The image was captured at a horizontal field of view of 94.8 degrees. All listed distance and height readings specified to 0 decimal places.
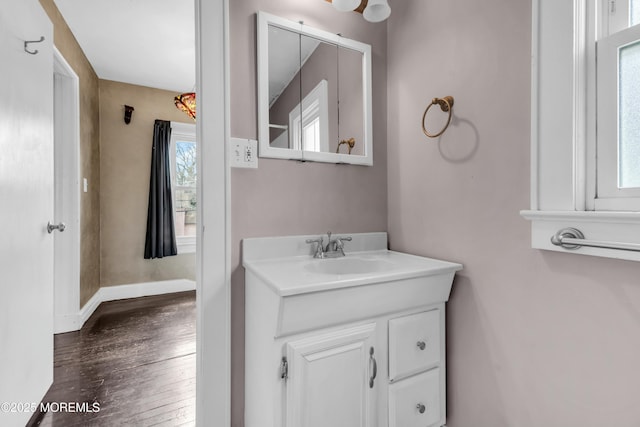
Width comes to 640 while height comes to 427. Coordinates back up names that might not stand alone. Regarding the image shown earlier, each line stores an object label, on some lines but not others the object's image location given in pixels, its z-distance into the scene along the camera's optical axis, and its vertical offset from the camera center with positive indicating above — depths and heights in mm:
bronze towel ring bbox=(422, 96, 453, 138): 1258 +456
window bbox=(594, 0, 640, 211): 814 +287
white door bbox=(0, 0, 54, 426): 1135 +17
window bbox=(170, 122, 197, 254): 3594 +349
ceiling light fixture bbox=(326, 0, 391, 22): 1296 +911
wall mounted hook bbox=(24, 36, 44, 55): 1302 +742
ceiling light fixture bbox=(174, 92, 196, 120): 2591 +975
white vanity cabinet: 938 -465
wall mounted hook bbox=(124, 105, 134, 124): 3198 +1076
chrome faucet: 1385 -180
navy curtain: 3318 +140
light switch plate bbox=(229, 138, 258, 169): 1262 +252
